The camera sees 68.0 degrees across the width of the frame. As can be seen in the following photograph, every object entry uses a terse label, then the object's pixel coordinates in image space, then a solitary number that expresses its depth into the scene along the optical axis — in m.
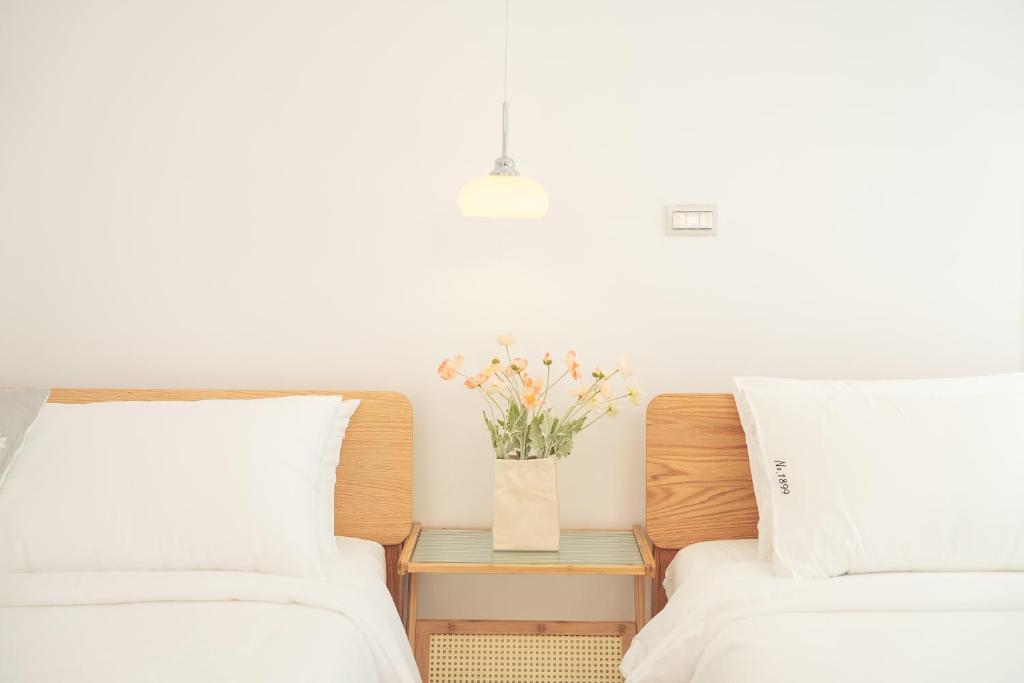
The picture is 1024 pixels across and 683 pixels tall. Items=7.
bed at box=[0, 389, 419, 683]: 1.24
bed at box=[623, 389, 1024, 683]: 1.30
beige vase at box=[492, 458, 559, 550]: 1.93
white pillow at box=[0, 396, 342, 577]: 1.63
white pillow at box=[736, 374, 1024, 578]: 1.65
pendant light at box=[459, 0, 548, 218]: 1.81
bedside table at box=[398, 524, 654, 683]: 2.05
